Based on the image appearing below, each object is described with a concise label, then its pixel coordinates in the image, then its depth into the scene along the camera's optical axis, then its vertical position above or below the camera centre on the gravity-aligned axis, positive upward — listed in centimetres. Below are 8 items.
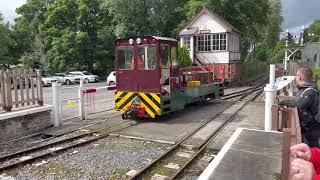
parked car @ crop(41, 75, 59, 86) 3331 -63
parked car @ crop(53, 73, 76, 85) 3500 -47
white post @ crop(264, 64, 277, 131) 672 -62
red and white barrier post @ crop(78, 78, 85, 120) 1109 -107
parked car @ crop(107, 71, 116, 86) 2964 -52
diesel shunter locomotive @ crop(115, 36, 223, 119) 1052 -13
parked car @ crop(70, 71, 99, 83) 3597 -29
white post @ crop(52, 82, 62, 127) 1005 -99
